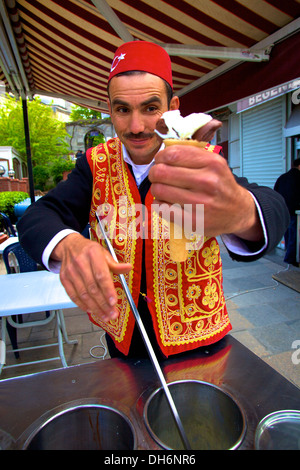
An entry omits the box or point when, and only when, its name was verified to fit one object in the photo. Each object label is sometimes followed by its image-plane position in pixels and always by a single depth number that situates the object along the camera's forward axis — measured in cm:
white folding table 229
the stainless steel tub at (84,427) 87
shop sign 273
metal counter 89
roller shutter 622
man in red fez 66
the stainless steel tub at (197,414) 92
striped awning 235
